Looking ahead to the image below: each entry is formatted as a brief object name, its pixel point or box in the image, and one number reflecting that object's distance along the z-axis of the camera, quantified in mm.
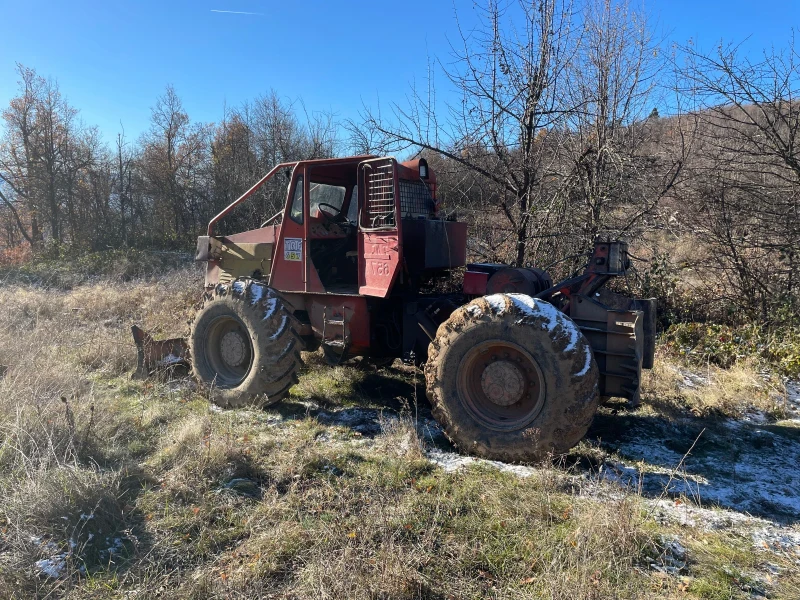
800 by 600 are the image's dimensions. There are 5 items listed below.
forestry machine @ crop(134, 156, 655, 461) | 4078
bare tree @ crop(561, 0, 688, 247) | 8156
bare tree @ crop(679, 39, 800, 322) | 7469
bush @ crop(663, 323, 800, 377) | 6872
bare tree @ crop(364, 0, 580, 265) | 7996
